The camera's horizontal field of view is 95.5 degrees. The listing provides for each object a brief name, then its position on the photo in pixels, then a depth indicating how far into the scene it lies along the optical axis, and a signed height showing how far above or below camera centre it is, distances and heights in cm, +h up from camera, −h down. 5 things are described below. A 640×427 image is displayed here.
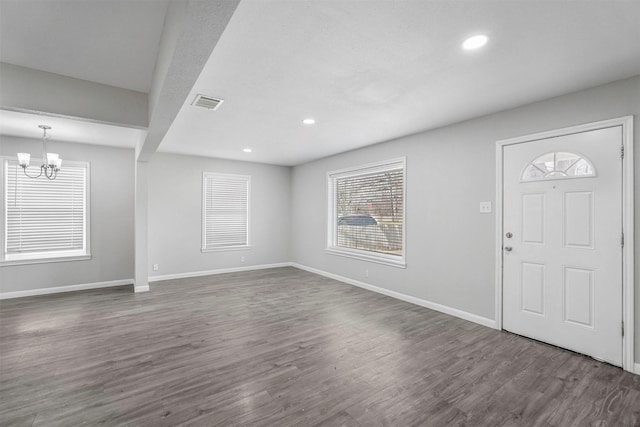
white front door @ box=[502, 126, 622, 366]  267 -28
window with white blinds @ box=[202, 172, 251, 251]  646 +4
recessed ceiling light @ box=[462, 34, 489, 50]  200 +122
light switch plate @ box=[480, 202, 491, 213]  356 +8
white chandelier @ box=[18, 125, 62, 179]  404 +74
